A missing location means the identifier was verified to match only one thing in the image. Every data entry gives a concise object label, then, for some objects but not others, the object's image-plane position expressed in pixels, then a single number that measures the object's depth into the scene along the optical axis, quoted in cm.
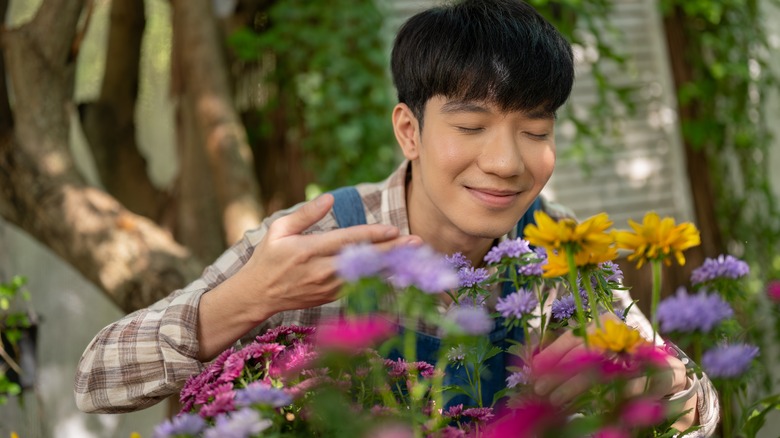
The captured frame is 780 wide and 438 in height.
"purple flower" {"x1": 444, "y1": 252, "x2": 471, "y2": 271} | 98
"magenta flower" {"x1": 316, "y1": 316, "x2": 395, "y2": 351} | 68
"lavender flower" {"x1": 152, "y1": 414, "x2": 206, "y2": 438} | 71
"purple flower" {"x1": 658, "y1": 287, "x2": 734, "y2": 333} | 70
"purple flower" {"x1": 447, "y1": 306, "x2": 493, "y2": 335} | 73
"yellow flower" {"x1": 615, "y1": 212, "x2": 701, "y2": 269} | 79
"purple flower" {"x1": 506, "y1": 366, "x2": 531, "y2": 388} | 90
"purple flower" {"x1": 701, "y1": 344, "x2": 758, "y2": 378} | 72
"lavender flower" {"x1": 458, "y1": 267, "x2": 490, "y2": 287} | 94
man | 130
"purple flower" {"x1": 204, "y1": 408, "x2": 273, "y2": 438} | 65
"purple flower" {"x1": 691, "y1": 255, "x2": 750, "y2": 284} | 97
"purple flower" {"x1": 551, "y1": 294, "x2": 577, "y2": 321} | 96
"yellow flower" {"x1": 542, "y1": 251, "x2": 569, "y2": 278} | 81
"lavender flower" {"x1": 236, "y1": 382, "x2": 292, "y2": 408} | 72
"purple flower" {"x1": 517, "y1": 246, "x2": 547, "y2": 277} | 91
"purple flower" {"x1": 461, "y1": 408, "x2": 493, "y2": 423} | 91
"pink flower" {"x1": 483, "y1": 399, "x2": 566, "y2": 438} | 62
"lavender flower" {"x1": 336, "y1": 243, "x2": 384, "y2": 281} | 68
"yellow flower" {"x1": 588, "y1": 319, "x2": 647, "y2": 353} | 73
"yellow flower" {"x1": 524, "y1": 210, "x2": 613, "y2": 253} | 78
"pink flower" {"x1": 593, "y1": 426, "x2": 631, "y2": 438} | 66
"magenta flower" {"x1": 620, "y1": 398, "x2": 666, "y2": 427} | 66
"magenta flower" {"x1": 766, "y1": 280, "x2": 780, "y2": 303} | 96
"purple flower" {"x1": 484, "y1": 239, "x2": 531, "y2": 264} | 91
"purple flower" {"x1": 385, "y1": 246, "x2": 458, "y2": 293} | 68
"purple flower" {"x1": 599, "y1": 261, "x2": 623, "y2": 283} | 98
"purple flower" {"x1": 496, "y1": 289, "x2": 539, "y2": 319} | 84
